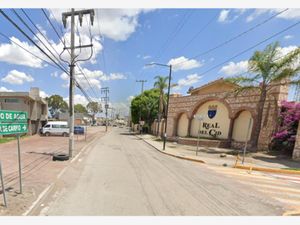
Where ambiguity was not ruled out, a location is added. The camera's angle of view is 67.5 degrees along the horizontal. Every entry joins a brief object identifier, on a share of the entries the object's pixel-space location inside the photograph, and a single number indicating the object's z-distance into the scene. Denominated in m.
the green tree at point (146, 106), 50.84
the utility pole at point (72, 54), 14.46
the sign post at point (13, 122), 5.80
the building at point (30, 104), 32.03
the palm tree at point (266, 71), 17.64
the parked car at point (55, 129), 35.53
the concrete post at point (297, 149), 16.31
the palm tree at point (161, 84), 42.14
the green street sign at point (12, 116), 5.82
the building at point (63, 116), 56.31
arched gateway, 20.00
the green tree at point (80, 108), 123.81
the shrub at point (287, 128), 18.14
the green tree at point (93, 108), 133.38
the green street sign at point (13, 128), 5.79
